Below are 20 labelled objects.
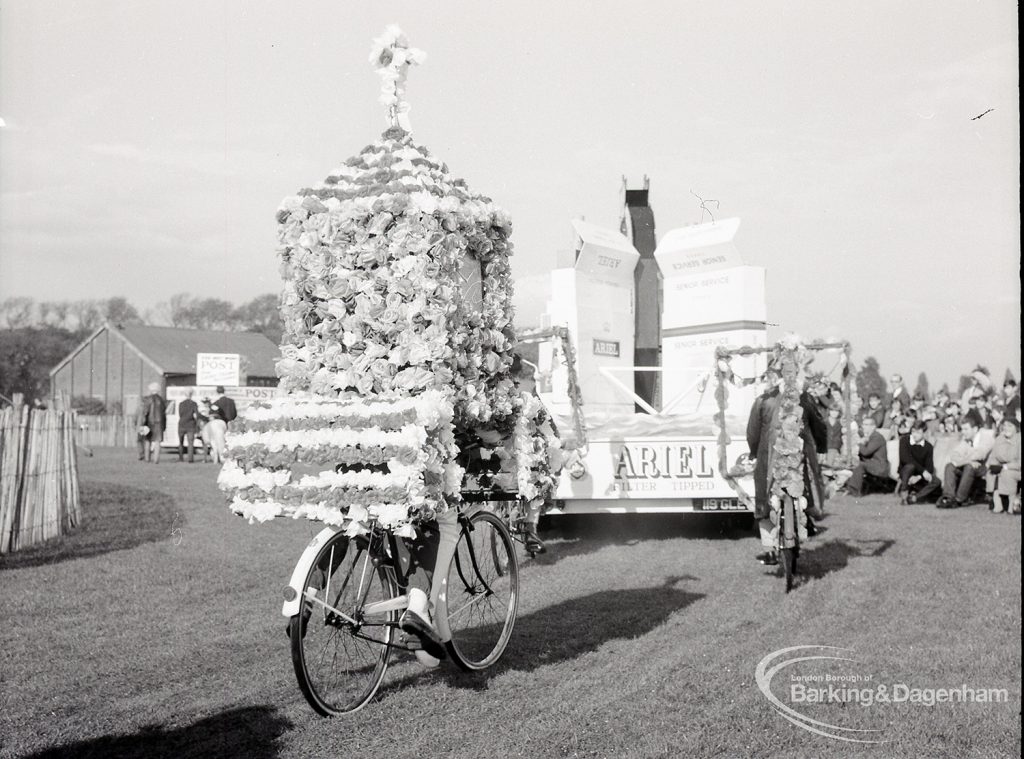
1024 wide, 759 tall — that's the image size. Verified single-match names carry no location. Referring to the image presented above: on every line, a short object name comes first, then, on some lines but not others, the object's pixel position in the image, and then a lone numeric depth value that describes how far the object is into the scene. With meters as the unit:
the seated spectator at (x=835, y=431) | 15.78
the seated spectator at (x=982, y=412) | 17.48
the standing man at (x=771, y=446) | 9.34
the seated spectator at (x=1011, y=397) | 16.34
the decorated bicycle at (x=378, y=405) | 4.98
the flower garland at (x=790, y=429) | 9.14
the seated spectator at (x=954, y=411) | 20.09
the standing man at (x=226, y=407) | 22.07
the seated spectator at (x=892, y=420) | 19.16
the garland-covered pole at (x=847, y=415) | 13.78
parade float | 11.98
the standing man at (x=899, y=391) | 20.30
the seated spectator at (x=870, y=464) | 18.45
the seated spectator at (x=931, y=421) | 18.97
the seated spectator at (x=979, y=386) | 18.80
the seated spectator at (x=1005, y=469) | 15.66
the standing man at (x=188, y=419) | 27.59
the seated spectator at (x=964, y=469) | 16.84
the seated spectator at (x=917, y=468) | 17.67
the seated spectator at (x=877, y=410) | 20.47
